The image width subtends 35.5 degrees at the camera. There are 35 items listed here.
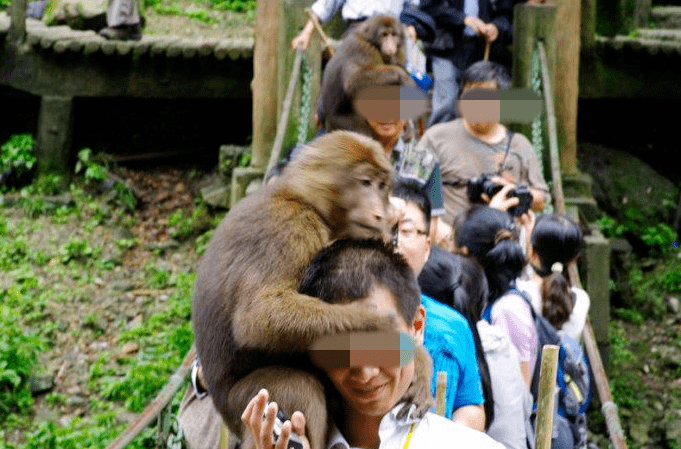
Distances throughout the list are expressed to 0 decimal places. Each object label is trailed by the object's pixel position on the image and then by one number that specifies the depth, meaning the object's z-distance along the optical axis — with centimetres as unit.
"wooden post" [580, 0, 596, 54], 862
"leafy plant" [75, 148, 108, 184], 930
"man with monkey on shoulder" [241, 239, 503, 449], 203
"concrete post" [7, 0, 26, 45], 880
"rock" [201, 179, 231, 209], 853
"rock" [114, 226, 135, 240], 892
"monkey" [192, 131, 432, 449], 261
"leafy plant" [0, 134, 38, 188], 916
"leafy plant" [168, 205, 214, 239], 895
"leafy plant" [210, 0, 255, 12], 1105
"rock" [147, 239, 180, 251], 888
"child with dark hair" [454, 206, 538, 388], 341
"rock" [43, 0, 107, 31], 933
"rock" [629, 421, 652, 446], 703
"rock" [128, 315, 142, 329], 784
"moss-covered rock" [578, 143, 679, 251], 960
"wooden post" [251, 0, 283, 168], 695
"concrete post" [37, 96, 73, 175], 923
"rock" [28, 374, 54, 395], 705
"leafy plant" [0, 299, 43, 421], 682
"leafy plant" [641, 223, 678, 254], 937
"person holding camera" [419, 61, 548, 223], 512
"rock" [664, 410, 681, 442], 704
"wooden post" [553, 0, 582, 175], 688
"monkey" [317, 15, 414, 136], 510
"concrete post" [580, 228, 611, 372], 682
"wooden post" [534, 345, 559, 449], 227
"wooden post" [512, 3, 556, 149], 656
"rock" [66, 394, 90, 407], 698
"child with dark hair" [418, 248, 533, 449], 310
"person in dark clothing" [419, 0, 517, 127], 624
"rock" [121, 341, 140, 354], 747
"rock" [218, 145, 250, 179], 870
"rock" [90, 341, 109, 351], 759
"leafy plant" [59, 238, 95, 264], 845
